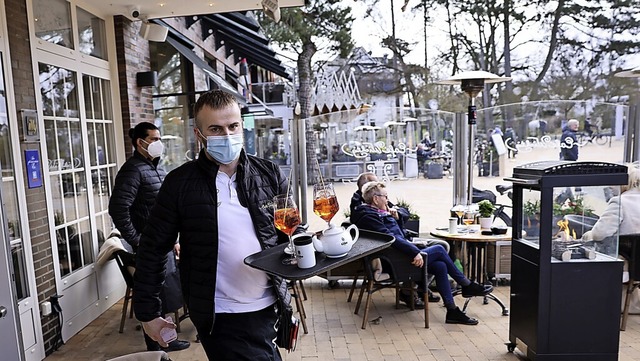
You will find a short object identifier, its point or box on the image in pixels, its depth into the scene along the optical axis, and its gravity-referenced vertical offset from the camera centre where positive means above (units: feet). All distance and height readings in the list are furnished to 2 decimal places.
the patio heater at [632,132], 16.14 -0.08
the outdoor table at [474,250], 12.71 -3.91
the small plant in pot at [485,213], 13.51 -2.58
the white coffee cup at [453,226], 13.23 -2.87
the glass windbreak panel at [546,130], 16.87 +0.13
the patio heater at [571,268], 8.28 -2.77
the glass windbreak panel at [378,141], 16.37 -0.09
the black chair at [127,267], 11.04 -3.24
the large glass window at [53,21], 10.57 +3.45
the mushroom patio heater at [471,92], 15.38 +1.68
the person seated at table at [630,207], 10.86 -2.00
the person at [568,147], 17.02 -0.58
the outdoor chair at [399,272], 11.25 -3.73
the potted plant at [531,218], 8.67 -1.81
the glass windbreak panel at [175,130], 18.17 +0.72
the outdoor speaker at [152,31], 13.71 +3.82
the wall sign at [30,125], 9.57 +0.58
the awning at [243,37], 21.57 +6.52
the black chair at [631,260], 10.74 -3.39
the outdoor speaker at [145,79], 14.66 +2.39
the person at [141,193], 9.39 -1.08
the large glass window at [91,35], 12.57 +3.61
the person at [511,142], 17.16 -0.31
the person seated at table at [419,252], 11.25 -3.25
